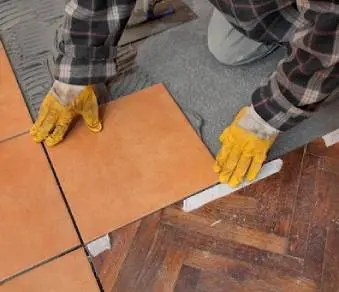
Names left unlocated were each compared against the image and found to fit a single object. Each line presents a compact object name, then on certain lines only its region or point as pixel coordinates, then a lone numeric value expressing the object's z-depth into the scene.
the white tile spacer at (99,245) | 1.02
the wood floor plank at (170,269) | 0.97
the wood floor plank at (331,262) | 0.96
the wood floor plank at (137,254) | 0.97
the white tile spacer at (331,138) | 1.21
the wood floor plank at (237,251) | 1.00
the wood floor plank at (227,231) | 1.03
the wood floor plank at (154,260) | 0.97
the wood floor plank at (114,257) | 0.98
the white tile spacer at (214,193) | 1.09
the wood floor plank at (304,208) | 1.03
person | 0.89
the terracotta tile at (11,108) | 1.23
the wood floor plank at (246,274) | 0.97
